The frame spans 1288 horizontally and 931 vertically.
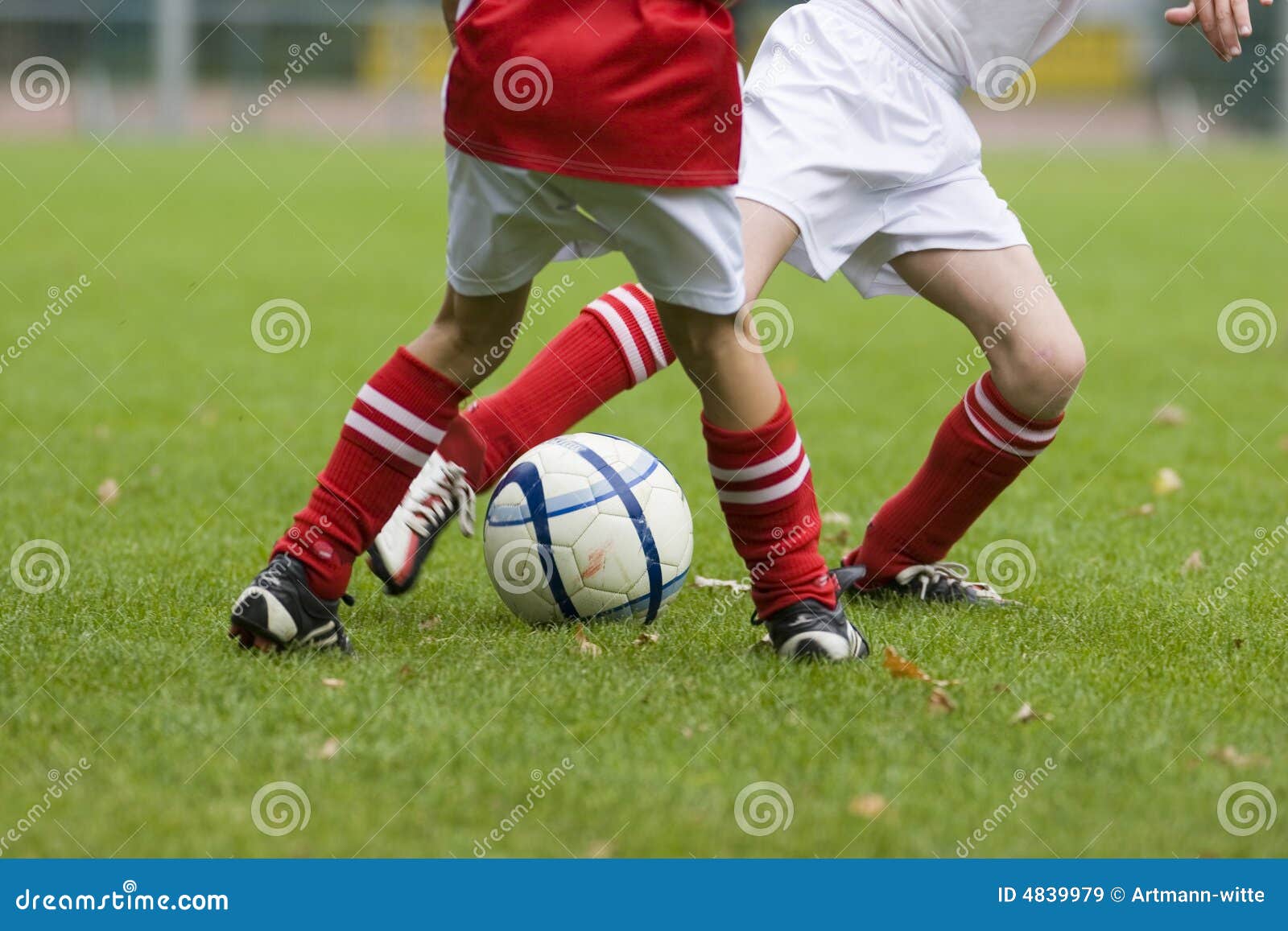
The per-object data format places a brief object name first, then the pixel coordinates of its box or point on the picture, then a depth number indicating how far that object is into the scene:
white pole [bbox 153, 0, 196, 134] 65.69
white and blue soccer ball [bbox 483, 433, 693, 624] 6.79
